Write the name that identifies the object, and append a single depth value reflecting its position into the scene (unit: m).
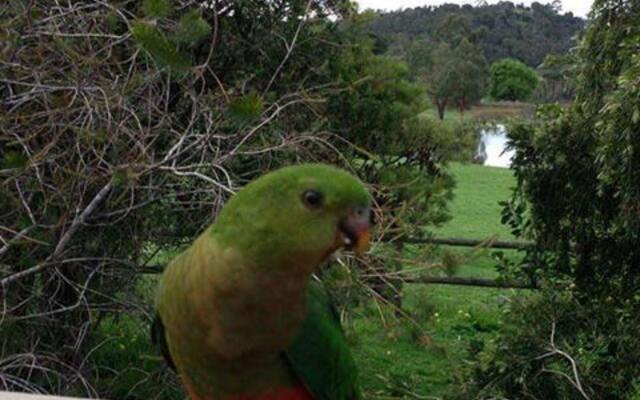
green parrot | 1.16
